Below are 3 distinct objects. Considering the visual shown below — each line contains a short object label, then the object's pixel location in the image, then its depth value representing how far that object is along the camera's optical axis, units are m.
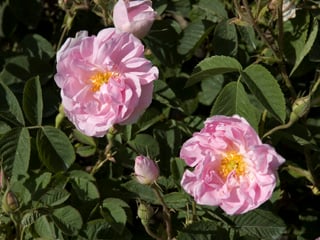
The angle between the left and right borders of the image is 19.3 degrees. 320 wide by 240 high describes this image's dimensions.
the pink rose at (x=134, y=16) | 0.73
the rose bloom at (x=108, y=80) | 0.71
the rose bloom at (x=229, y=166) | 0.69
